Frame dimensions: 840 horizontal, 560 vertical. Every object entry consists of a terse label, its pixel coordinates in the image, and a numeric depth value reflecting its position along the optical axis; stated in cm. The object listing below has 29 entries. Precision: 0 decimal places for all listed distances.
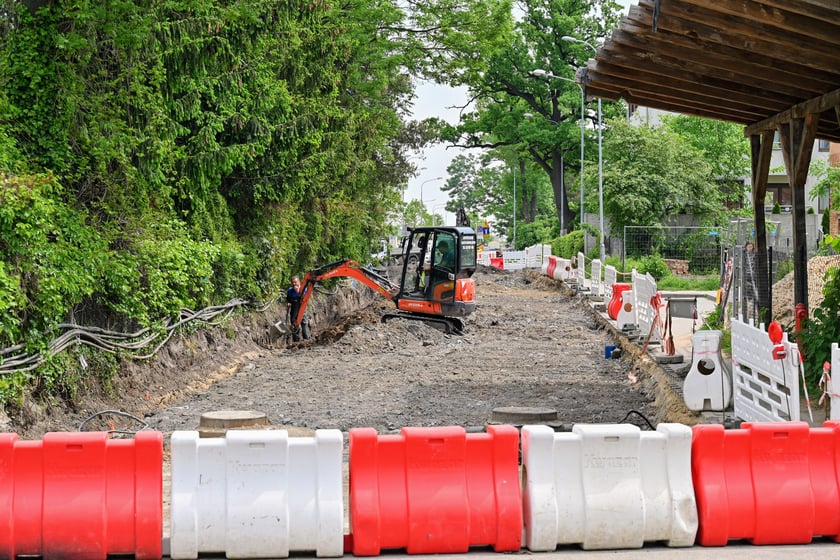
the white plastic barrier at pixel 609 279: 3541
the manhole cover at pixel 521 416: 1362
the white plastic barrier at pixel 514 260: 7525
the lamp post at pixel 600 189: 4853
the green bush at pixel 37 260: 1337
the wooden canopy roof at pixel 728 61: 1261
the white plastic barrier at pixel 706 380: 1439
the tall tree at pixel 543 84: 7338
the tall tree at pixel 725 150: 6244
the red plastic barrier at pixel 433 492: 836
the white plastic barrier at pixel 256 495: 823
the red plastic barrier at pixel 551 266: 5572
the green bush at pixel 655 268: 4438
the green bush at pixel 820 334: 1520
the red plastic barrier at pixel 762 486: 866
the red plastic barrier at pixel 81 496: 811
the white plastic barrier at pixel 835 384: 1063
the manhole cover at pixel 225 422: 1371
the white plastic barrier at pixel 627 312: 2698
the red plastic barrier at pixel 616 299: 2954
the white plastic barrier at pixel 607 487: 850
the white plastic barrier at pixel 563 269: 5180
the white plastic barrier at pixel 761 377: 1139
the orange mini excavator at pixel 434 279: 2845
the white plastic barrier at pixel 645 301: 2423
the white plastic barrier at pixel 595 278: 4000
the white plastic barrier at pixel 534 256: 7231
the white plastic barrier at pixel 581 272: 4500
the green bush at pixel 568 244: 6222
